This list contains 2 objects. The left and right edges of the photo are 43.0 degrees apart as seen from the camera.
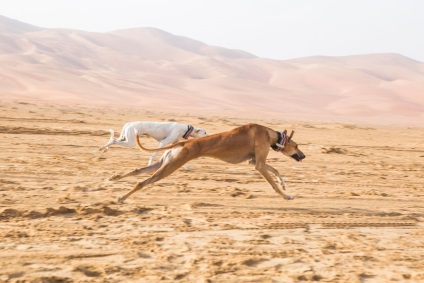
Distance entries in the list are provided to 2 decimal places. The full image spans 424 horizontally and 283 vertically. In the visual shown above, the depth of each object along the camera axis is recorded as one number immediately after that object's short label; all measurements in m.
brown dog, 7.85
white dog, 11.22
